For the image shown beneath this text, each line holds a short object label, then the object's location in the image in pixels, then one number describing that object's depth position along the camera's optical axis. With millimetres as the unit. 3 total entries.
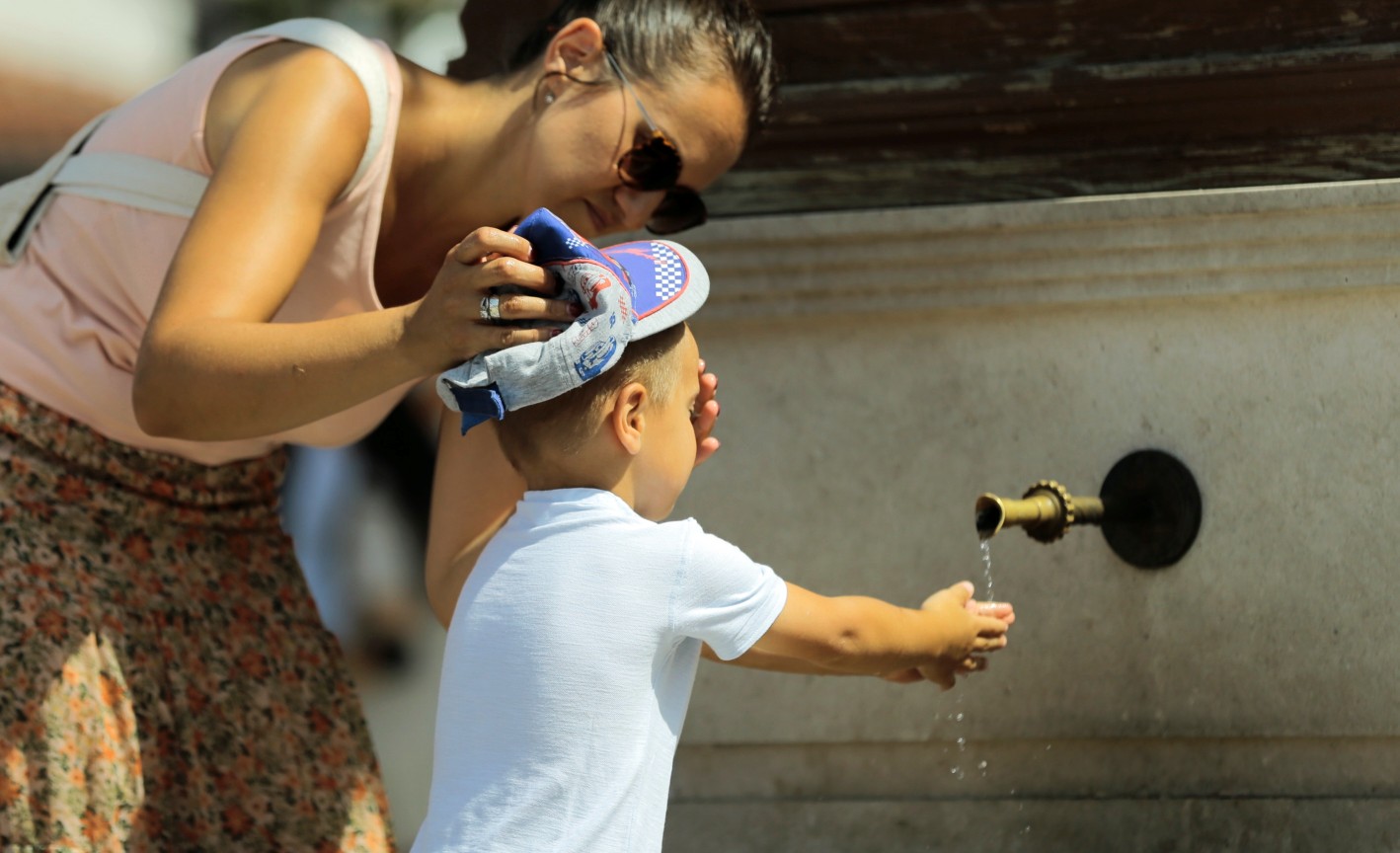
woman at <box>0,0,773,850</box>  6588
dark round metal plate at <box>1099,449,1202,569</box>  7025
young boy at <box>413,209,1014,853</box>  6551
